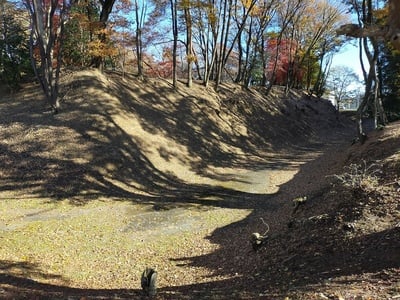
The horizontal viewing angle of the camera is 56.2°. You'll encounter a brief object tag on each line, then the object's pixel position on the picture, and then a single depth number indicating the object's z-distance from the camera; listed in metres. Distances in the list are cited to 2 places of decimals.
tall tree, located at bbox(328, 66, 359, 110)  57.61
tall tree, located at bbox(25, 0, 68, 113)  13.80
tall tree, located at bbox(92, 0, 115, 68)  18.75
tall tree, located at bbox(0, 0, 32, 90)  18.52
